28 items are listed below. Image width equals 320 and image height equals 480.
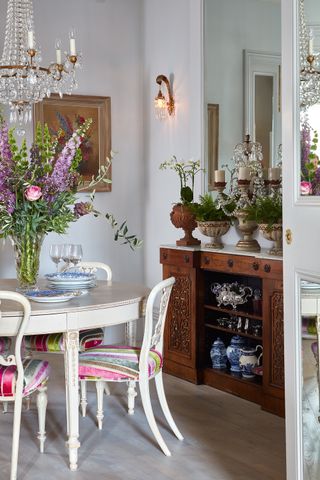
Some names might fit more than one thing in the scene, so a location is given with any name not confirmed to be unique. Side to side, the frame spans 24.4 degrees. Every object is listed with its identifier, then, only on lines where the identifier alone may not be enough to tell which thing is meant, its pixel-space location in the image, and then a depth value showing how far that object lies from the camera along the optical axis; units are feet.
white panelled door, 8.94
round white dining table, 10.84
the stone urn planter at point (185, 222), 16.63
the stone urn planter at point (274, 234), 14.03
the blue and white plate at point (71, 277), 12.57
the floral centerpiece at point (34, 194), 12.04
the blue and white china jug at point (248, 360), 15.08
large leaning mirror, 15.43
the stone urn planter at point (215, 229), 15.96
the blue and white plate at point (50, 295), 11.38
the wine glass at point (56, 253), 13.05
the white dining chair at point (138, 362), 11.72
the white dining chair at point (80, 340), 12.78
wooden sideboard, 13.85
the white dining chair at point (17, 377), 10.50
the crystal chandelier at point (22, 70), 14.48
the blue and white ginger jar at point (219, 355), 15.81
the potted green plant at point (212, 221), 15.97
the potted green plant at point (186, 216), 16.65
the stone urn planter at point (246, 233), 15.20
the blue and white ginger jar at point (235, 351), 15.40
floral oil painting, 19.42
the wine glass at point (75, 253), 13.07
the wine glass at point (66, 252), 13.05
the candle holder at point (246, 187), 15.20
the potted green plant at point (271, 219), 14.09
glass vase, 12.48
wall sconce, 19.24
